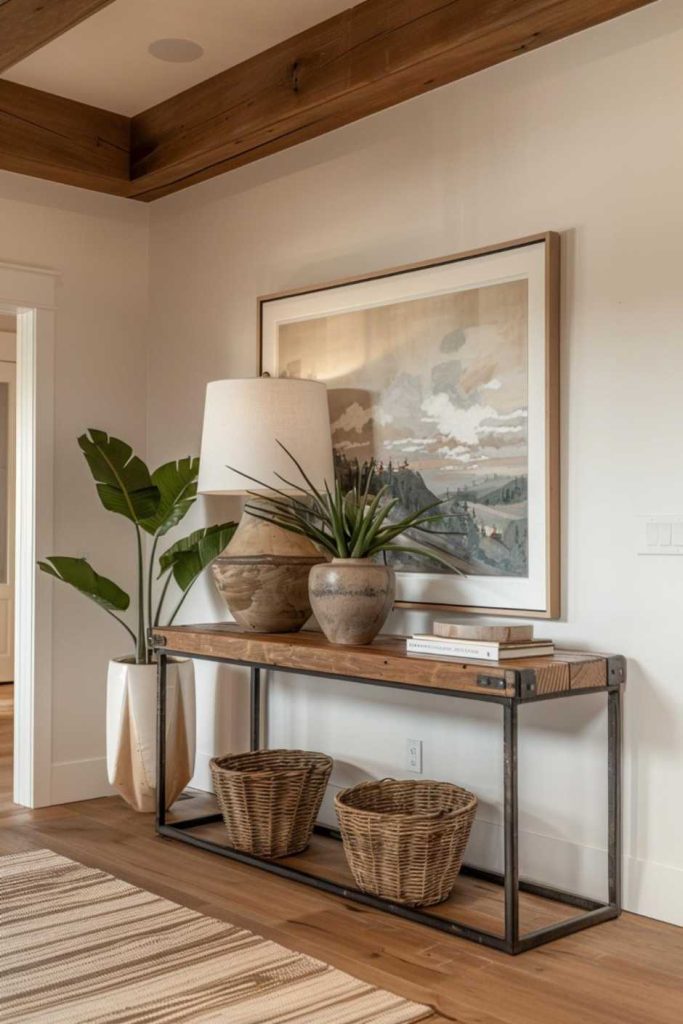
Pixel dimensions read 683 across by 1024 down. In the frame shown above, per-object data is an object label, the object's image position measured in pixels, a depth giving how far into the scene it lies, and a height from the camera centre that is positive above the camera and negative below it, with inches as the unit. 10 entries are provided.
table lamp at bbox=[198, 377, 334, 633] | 148.5 +8.3
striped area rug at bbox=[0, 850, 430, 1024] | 97.1 -41.9
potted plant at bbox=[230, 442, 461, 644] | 133.3 -4.4
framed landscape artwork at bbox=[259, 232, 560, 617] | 131.5 +16.2
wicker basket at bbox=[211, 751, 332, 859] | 141.2 -35.2
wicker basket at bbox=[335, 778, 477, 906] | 120.2 -34.8
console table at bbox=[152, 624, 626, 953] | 111.7 -18.4
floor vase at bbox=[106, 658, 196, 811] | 165.8 -29.9
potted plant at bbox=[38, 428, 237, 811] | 166.4 -8.9
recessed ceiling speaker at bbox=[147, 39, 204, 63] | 151.3 +67.0
